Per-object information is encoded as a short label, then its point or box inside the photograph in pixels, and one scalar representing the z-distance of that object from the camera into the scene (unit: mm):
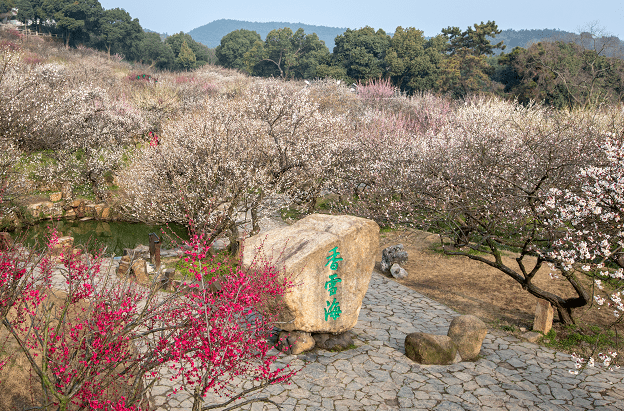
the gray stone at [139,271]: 12960
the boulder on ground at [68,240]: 14662
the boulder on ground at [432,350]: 8828
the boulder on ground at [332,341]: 9352
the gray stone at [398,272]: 14086
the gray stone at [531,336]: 10031
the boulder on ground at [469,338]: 9070
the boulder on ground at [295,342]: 9000
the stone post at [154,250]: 14023
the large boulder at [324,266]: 8836
